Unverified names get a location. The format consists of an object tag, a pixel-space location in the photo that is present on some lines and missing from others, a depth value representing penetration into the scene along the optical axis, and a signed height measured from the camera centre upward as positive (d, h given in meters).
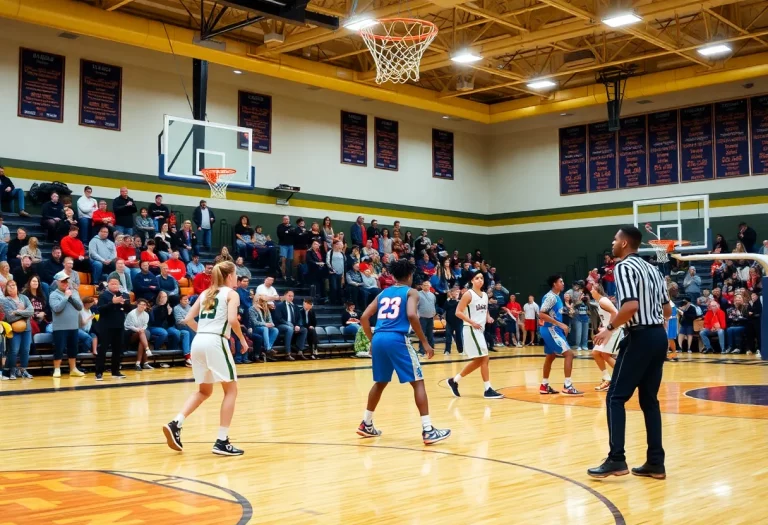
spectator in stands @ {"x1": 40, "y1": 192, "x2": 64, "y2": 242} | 17.23 +2.02
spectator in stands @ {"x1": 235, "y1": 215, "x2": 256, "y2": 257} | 21.55 +1.82
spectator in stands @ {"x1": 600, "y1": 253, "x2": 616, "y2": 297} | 24.19 +0.92
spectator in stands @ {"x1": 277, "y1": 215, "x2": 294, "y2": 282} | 21.95 +1.69
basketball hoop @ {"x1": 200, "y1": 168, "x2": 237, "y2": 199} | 17.67 +2.87
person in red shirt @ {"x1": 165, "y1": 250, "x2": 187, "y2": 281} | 17.72 +0.91
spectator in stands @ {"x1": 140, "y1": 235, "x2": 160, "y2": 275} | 17.22 +1.08
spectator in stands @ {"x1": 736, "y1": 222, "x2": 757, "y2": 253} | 23.09 +1.99
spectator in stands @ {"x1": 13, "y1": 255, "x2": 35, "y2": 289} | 15.00 +0.66
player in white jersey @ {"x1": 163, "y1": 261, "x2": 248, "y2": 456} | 6.94 -0.36
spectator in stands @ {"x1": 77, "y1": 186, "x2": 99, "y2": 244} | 18.06 +2.14
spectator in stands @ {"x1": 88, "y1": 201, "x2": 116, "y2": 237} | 18.02 +1.98
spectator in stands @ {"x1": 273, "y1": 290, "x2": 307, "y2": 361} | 18.56 -0.33
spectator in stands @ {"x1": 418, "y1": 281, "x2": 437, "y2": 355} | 19.45 -0.05
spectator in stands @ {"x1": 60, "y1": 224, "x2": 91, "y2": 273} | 16.36 +1.18
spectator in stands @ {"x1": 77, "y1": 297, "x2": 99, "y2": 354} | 14.32 -0.36
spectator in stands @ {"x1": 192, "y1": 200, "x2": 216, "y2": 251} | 20.64 +2.25
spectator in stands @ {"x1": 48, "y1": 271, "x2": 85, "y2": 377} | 13.54 -0.18
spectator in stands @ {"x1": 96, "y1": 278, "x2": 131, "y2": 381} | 13.68 -0.27
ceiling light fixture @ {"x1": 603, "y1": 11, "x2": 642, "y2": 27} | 18.23 +6.50
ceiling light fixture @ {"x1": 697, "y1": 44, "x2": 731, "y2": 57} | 20.86 +6.67
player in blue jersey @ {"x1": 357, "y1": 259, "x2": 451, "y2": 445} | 7.63 -0.36
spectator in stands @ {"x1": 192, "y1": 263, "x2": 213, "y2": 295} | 17.52 +0.58
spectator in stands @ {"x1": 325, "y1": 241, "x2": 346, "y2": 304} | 21.45 +1.04
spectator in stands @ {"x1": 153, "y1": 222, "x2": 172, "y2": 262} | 18.14 +1.45
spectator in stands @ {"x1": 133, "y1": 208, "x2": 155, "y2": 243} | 19.00 +1.93
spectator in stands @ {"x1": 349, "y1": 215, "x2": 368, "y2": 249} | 23.61 +2.17
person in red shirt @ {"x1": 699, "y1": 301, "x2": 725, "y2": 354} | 21.00 -0.46
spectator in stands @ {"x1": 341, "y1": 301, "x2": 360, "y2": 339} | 20.05 -0.34
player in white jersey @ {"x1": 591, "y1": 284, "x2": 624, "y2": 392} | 11.50 -0.61
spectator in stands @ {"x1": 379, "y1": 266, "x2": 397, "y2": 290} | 21.73 +0.73
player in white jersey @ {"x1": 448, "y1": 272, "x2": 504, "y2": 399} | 10.92 -0.23
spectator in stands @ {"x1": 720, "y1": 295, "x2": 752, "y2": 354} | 20.39 -0.45
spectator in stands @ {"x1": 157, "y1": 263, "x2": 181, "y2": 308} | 16.58 +0.48
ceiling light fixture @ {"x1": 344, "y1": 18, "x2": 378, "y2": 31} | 16.45 +5.84
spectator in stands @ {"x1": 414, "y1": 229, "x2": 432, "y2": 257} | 24.36 +1.88
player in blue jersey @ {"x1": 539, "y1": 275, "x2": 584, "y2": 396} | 11.57 -0.46
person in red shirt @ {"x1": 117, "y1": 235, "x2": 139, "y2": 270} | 17.17 +1.23
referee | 6.00 -0.40
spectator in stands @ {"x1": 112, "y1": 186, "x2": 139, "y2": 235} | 18.58 +2.23
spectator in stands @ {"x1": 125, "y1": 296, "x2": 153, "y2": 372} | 15.25 -0.39
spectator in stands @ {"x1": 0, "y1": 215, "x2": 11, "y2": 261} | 15.38 +1.33
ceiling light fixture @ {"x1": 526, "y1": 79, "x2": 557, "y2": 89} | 24.86 +6.85
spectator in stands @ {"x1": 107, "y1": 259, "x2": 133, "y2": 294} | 15.45 +0.63
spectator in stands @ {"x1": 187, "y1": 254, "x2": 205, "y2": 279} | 18.33 +0.92
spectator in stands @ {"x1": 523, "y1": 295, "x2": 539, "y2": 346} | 24.61 -0.25
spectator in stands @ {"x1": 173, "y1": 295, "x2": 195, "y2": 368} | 16.33 -0.13
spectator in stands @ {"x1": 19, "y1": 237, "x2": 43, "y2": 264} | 15.57 +1.11
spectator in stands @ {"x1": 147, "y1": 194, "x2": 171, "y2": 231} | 19.42 +2.28
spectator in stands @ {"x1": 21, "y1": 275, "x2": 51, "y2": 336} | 14.30 +0.09
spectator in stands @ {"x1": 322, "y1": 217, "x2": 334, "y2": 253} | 22.12 +2.02
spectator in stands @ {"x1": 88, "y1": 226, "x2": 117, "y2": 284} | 16.45 +1.11
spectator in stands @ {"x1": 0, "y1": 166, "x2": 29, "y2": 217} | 17.64 +2.52
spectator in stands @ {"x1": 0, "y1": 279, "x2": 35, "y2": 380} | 13.27 -0.29
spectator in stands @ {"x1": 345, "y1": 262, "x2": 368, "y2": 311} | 21.06 +0.47
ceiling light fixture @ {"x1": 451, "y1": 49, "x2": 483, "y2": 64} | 20.97 +6.49
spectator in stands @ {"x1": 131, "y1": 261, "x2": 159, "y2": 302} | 16.27 +0.47
